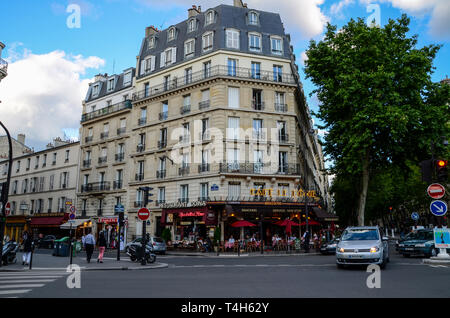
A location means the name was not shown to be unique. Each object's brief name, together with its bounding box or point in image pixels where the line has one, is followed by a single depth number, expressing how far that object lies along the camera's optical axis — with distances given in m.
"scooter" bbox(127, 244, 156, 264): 16.66
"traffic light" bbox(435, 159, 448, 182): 12.70
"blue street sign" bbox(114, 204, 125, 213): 19.56
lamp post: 13.89
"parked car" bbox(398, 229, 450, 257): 17.55
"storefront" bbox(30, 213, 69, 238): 37.75
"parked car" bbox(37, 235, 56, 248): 34.16
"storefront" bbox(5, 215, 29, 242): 42.53
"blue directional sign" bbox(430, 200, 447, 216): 13.37
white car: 11.57
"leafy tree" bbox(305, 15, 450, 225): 21.88
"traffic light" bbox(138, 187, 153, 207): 16.26
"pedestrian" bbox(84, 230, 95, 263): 16.70
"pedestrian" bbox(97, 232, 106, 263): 16.57
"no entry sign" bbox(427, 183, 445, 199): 13.57
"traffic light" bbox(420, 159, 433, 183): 13.65
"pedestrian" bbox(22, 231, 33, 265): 14.60
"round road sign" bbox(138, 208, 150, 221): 15.21
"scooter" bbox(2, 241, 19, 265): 14.70
